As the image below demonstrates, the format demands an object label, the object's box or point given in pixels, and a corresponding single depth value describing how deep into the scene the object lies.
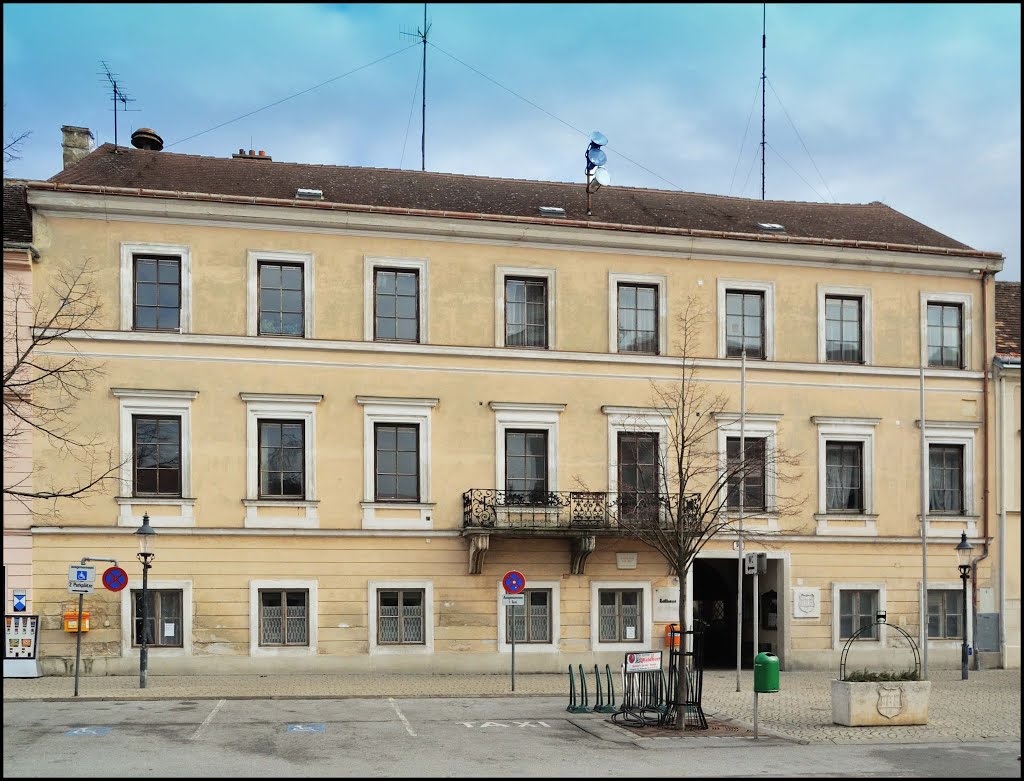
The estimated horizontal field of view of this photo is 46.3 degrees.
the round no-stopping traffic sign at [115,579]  23.50
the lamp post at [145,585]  23.75
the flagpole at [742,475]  19.70
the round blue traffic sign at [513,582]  25.27
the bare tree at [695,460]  28.25
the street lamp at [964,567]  28.20
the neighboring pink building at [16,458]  25.41
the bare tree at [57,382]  25.58
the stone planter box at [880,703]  18.77
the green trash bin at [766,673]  19.59
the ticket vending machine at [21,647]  24.47
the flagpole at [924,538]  26.47
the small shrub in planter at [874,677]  19.05
